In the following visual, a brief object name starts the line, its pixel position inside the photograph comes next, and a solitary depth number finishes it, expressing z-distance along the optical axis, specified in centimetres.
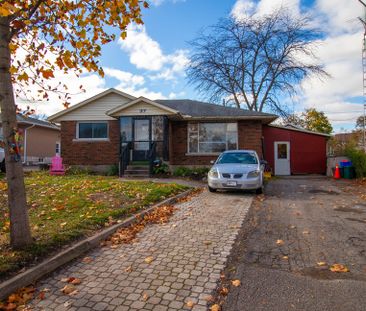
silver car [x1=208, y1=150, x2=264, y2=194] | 1016
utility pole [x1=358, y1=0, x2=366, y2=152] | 1730
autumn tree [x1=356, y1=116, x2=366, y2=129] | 4137
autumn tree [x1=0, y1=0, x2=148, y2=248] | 425
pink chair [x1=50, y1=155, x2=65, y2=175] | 1614
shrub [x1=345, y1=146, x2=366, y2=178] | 1556
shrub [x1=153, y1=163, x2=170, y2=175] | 1603
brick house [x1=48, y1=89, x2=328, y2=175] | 1734
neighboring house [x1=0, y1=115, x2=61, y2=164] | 2636
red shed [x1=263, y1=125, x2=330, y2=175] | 2011
